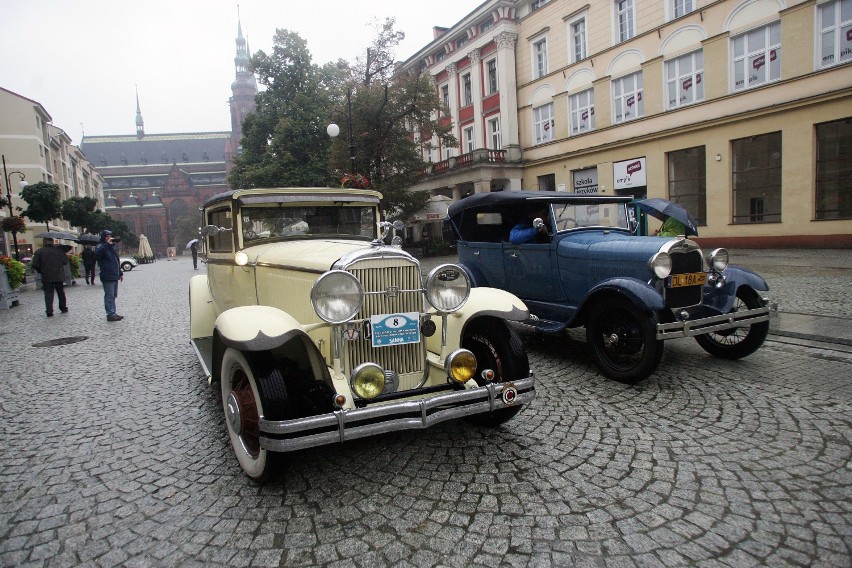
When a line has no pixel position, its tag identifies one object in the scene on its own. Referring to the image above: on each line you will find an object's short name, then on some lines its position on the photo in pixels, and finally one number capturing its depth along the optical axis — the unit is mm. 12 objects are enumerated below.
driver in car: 5965
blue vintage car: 4621
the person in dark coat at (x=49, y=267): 10406
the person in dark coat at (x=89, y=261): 20016
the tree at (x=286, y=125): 26969
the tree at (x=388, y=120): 20406
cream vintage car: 2799
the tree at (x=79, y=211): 29766
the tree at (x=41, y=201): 23062
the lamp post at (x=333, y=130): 15936
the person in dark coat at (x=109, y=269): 9648
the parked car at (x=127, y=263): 31781
